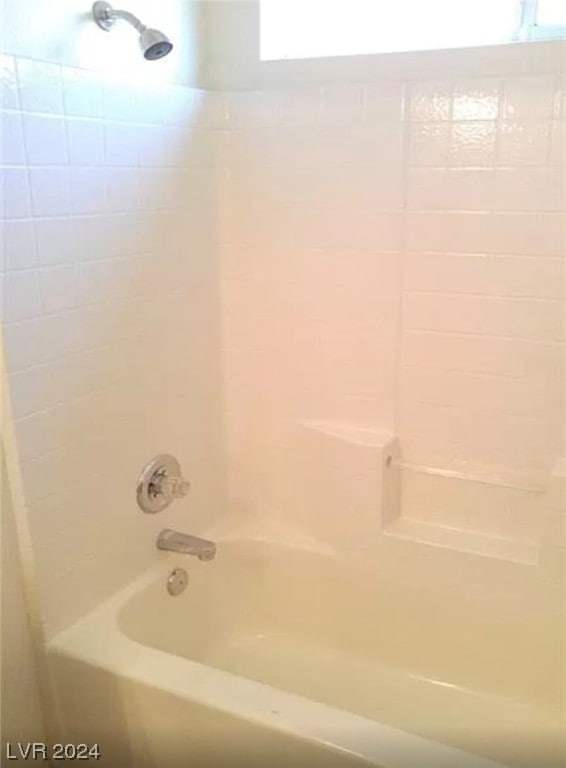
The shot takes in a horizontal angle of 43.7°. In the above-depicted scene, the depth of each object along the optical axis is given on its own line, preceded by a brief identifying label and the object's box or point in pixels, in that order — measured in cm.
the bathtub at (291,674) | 120
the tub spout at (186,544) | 163
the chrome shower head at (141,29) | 129
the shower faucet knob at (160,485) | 160
